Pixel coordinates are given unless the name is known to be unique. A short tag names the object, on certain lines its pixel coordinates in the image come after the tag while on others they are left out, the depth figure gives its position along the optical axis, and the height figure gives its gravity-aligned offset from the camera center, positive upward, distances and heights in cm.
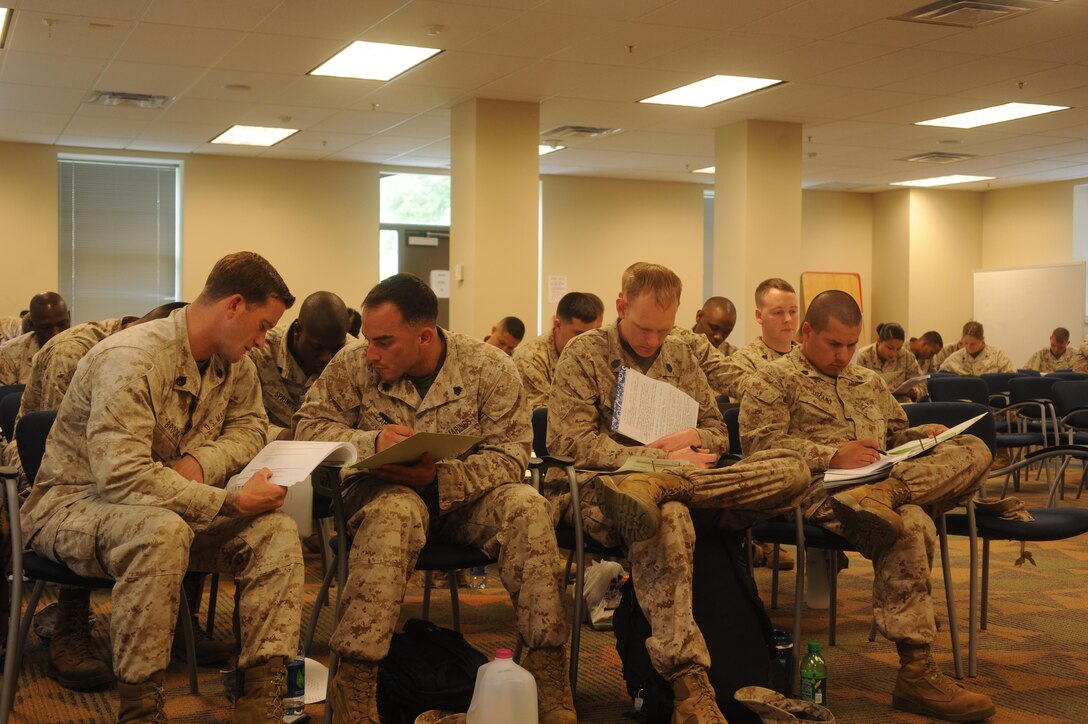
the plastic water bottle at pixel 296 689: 319 -109
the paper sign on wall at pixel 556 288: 1418 +38
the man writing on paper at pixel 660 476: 294 -45
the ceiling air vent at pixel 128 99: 933 +185
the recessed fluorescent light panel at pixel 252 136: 1103 +185
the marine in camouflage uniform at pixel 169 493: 262 -46
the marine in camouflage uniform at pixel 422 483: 287 -47
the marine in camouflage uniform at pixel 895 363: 973 -39
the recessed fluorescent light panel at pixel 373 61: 784 +188
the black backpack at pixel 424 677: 299 -98
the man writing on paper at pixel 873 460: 327 -46
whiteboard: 1520 +22
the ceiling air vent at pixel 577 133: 1085 +185
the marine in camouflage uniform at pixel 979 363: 1236 -48
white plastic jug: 279 -96
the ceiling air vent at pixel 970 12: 665 +190
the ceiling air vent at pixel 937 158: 1268 +188
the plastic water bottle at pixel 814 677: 326 -105
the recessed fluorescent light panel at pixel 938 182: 1486 +189
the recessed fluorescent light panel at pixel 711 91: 882 +188
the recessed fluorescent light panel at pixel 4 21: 693 +189
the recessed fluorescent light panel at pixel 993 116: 991 +189
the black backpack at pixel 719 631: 311 -90
